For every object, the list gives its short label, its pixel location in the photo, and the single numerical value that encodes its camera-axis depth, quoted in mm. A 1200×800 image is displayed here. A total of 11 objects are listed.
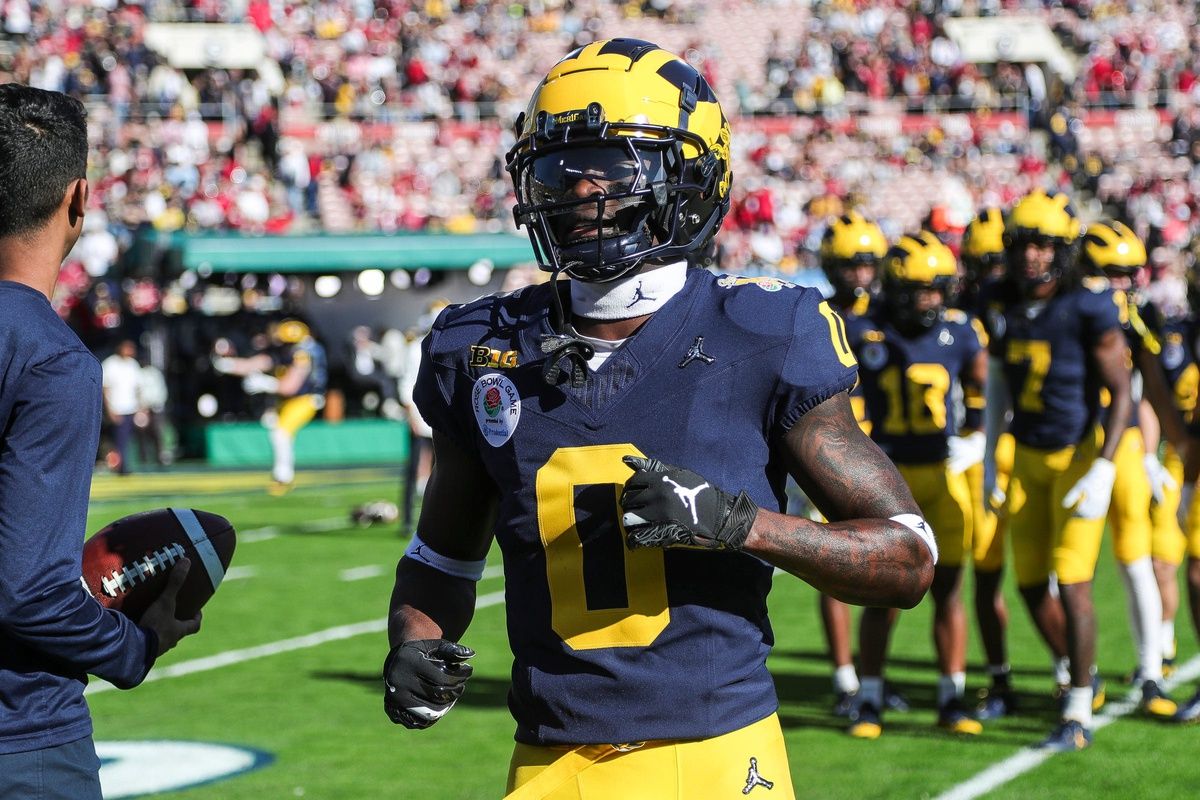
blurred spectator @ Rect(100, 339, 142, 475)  35062
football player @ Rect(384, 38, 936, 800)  5070
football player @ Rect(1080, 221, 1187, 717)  13492
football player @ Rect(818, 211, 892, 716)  13547
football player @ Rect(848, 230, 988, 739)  13070
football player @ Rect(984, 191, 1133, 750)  12625
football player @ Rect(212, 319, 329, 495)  32062
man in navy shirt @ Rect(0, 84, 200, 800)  5012
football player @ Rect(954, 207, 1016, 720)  13766
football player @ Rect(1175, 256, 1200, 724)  13156
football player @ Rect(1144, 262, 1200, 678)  14930
